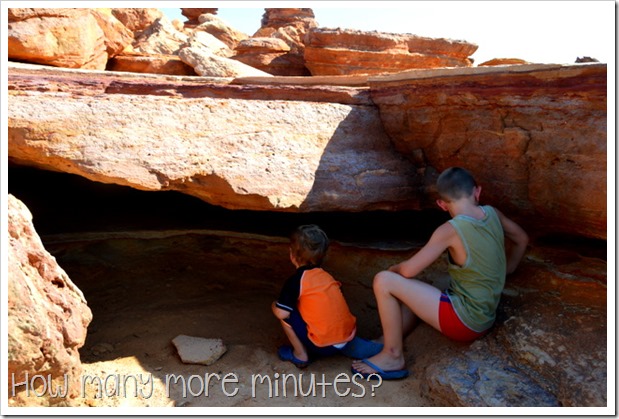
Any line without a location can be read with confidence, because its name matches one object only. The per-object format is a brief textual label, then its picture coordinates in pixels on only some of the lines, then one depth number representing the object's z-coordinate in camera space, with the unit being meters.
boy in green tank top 2.78
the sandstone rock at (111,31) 6.30
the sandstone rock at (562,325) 2.53
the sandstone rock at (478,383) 2.54
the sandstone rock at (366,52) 7.01
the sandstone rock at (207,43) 6.58
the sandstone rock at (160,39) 8.16
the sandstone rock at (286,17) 13.14
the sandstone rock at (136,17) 11.23
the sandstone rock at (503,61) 6.33
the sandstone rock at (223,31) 11.84
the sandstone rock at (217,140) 2.93
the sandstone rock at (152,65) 6.28
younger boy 3.07
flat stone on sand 3.10
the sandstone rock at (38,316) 2.23
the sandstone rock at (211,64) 5.71
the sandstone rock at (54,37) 4.99
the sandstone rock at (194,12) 16.06
